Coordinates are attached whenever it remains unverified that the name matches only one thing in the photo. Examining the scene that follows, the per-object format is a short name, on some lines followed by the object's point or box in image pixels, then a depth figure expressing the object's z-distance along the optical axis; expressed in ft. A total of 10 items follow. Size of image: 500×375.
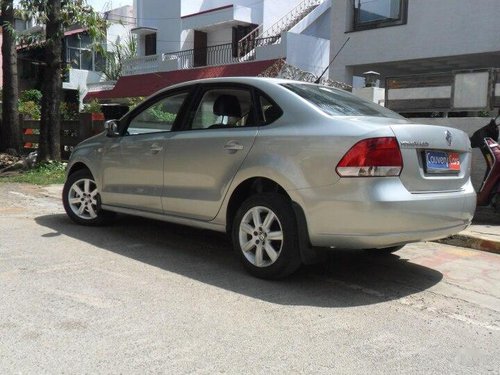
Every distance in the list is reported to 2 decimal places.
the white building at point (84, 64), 110.22
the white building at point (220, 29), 71.31
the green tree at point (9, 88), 44.52
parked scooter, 23.29
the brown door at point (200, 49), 78.33
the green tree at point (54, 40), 39.17
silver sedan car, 13.62
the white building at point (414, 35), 45.47
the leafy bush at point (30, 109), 64.41
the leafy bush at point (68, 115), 52.43
